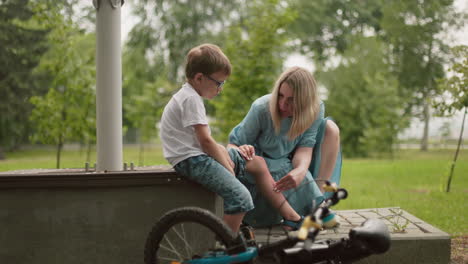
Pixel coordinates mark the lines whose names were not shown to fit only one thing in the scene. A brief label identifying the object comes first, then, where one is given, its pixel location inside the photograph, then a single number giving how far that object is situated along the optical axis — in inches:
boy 109.2
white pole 131.5
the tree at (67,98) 401.4
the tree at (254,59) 430.6
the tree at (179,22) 880.9
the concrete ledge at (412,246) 128.5
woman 125.3
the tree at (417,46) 807.7
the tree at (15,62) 302.0
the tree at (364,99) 877.5
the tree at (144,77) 904.9
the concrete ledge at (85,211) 116.5
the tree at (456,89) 258.2
